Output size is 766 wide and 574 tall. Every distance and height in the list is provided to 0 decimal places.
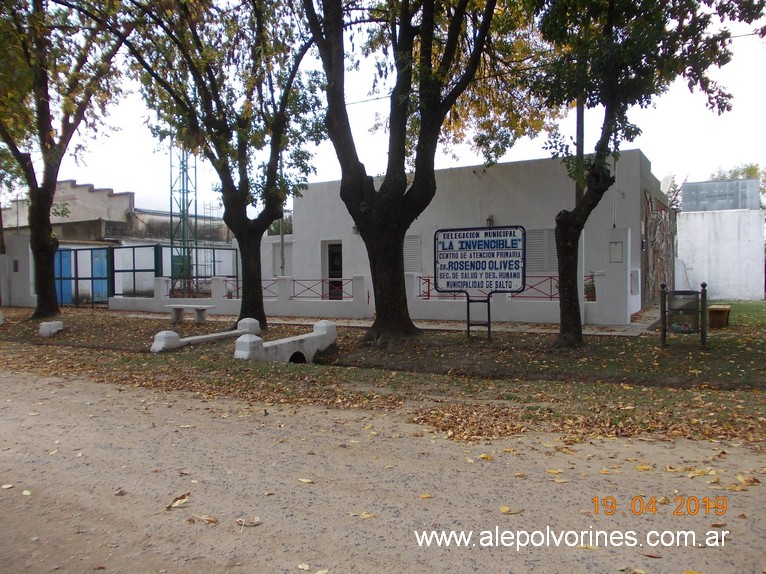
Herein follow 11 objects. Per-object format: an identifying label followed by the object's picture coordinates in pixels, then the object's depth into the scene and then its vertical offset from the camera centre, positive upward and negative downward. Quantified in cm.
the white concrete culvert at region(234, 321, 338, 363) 1165 -153
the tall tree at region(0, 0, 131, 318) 1079 +416
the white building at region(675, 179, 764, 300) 2955 +85
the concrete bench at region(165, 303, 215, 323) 1812 -128
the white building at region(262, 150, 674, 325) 1633 +106
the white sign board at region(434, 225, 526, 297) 1292 +19
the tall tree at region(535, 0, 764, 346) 1030 +349
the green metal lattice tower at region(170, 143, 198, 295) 2719 +244
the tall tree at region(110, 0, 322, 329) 1466 +348
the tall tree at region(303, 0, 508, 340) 1291 +274
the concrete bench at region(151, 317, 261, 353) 1331 -153
